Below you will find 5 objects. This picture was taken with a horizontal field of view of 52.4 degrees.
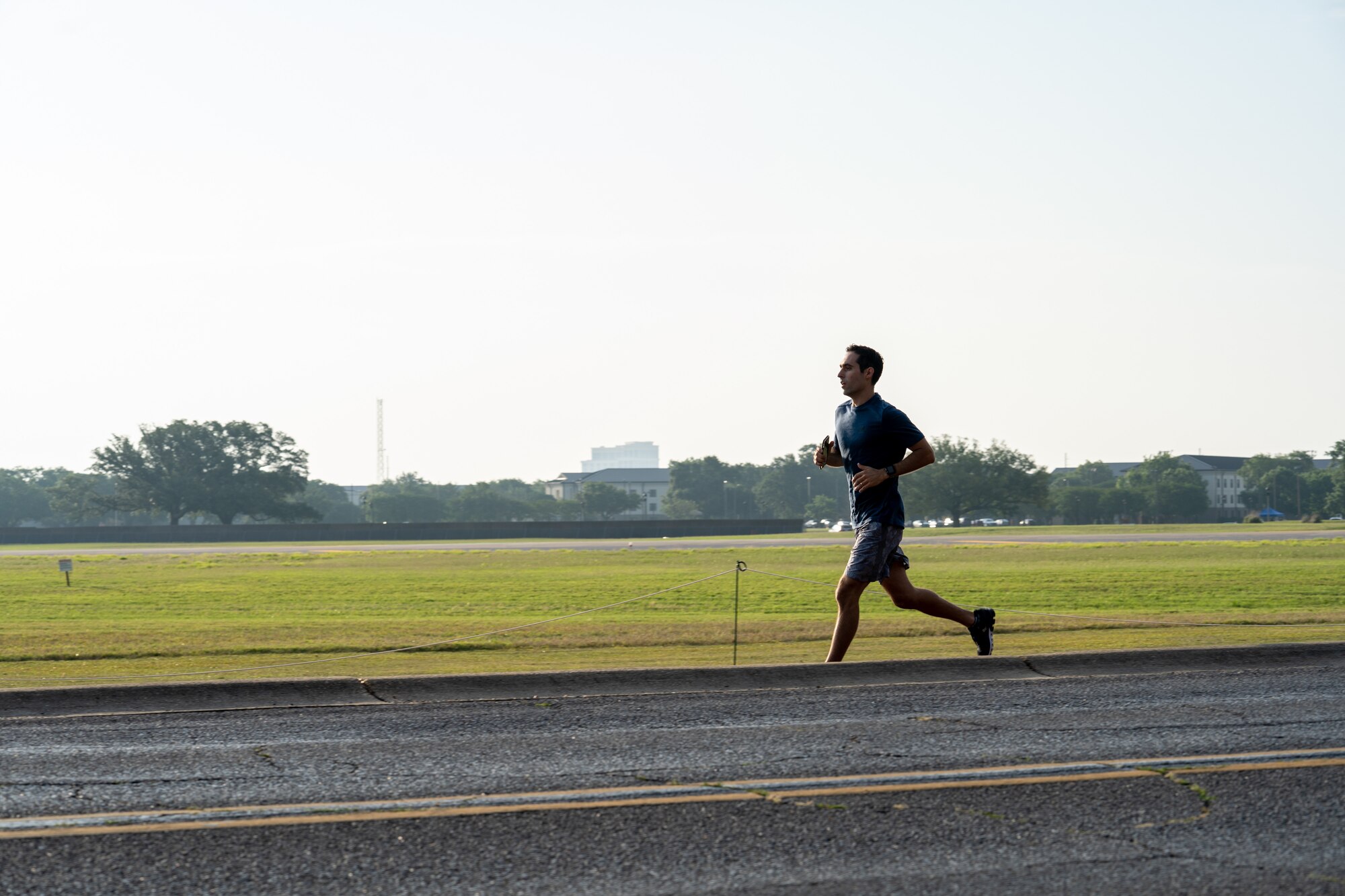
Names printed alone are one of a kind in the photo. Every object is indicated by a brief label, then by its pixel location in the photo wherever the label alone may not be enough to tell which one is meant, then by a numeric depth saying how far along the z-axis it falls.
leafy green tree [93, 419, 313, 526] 122.44
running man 9.09
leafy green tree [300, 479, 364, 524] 178.00
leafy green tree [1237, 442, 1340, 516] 179.50
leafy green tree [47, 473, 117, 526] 125.81
